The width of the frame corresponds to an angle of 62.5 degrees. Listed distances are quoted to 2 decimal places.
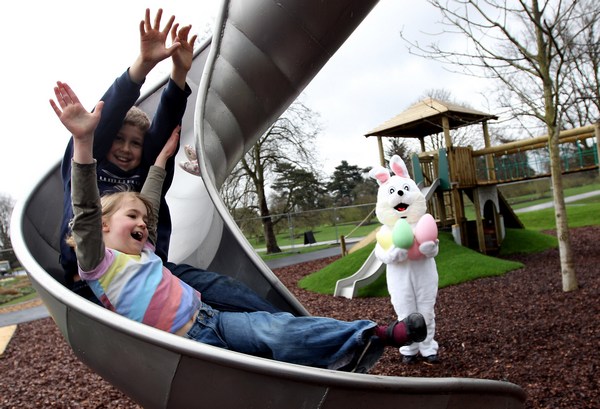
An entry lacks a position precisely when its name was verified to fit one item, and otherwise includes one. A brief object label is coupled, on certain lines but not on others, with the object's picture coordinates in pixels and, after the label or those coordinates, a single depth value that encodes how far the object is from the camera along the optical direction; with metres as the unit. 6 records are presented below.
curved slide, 1.53
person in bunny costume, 4.63
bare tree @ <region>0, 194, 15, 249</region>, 16.67
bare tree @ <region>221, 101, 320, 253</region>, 18.50
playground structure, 10.60
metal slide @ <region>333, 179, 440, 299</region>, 8.32
